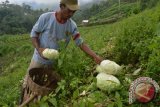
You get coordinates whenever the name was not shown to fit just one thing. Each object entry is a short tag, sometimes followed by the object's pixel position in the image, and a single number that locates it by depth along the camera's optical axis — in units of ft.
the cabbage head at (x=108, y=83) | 4.82
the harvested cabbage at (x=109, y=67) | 5.15
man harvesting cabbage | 5.89
